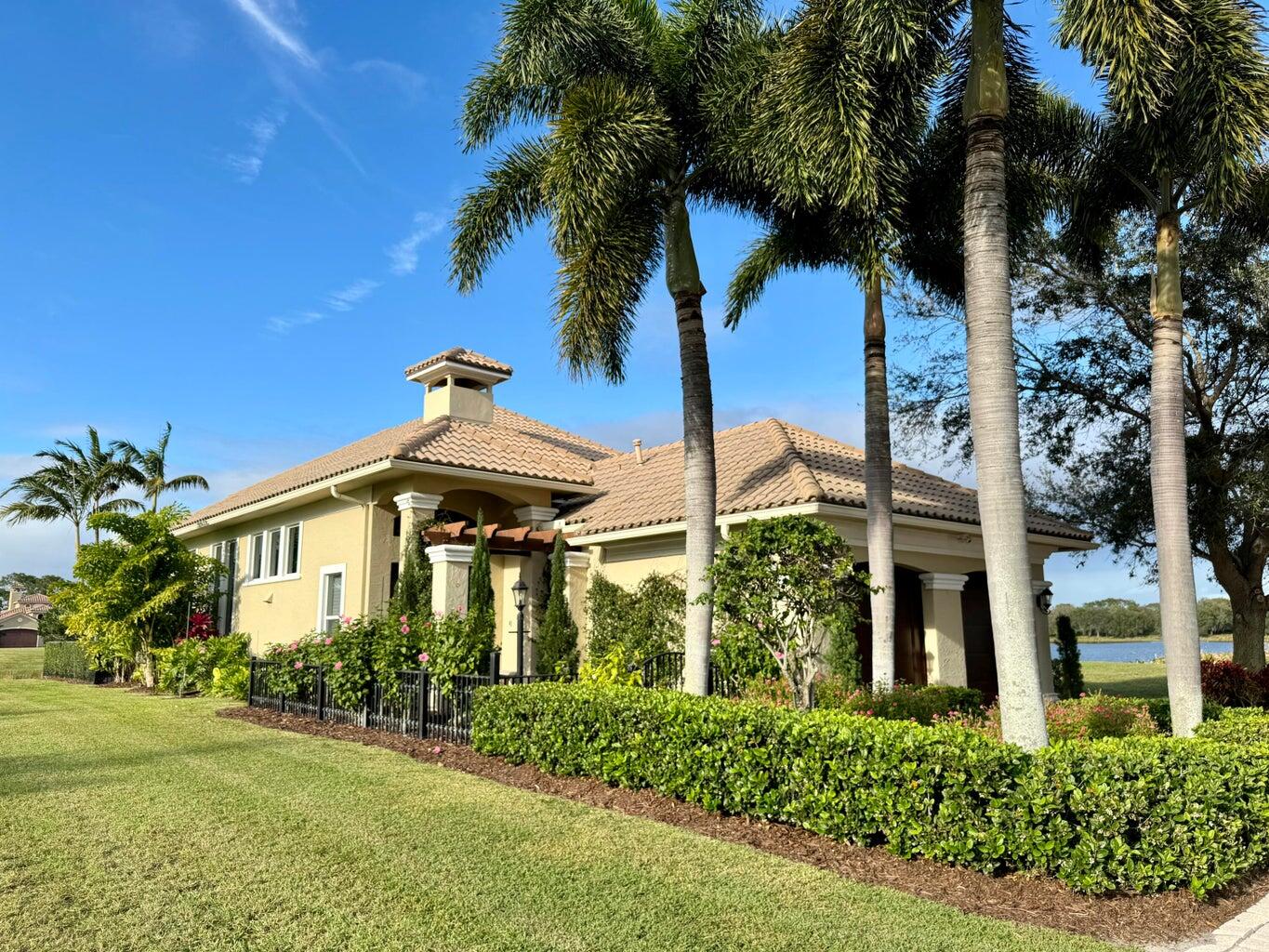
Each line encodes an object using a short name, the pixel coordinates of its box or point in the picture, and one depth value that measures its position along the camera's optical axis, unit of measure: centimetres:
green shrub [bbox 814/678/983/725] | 1095
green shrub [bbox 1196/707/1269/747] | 828
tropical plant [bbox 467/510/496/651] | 1487
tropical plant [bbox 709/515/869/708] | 942
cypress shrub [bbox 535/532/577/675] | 1622
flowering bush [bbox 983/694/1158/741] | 980
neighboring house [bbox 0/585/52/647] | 7131
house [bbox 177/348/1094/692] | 1579
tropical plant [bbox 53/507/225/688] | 2138
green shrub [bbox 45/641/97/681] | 2580
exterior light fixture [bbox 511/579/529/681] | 1222
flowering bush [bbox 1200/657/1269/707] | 1550
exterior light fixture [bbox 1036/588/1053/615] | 1867
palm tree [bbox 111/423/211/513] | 3131
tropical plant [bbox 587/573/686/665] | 1546
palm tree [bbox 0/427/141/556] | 3484
